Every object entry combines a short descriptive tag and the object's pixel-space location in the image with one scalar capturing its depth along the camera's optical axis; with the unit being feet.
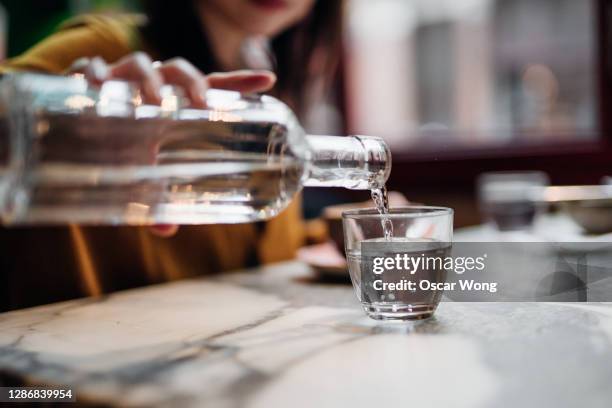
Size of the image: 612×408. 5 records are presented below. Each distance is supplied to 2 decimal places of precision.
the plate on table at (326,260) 3.02
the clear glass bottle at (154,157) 1.95
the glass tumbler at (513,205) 4.46
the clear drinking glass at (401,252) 2.08
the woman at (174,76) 3.01
